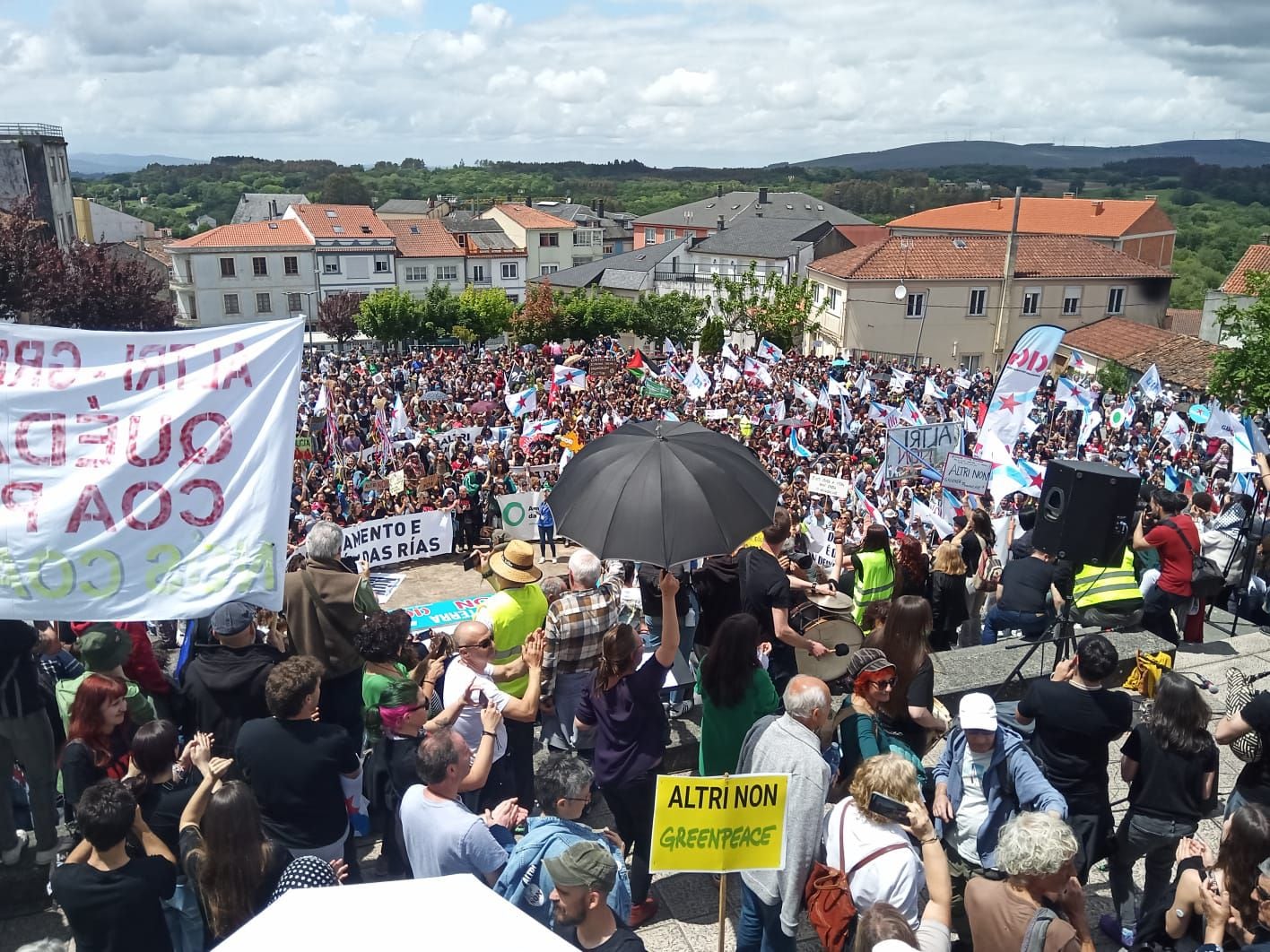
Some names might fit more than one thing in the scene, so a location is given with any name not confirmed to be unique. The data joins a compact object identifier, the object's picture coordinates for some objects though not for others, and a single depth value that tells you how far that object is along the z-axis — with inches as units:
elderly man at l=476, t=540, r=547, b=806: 188.7
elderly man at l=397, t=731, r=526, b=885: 140.9
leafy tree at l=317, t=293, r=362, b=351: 2393.0
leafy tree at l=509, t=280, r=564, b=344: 2137.1
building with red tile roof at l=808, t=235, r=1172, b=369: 1841.8
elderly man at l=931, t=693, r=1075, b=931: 153.4
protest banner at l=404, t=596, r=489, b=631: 443.8
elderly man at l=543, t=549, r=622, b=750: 186.9
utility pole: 1373.0
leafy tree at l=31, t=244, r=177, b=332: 1567.4
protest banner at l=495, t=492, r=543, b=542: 641.0
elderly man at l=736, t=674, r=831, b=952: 146.0
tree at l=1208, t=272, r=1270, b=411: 1066.7
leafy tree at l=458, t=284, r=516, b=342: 2217.0
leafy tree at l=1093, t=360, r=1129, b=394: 1419.8
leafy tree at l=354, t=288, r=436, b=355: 2193.7
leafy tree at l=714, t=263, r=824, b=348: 1985.7
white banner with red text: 156.1
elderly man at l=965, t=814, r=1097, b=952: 124.9
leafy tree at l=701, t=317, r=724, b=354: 1990.7
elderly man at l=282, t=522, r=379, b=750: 195.9
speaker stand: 245.4
